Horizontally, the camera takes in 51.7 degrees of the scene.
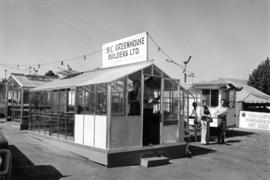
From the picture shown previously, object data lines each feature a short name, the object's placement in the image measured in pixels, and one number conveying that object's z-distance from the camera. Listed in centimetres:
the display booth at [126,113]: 880
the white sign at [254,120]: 2373
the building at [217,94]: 1856
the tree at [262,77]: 4306
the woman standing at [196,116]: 1334
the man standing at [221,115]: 1322
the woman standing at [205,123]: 1302
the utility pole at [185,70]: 2688
